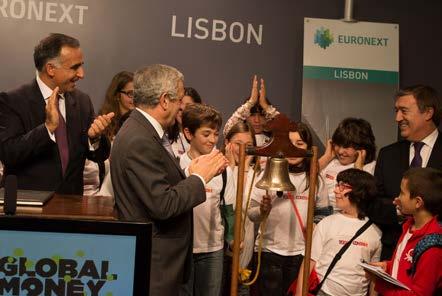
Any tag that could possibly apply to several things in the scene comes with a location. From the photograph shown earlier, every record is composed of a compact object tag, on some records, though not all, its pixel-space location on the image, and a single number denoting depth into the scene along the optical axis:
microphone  2.16
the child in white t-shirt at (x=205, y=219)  4.06
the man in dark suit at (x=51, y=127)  3.52
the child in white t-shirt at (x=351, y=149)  5.02
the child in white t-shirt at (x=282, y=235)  4.47
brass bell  3.67
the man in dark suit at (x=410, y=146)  4.30
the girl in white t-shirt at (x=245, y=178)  4.59
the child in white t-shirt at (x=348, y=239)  4.13
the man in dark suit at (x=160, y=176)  2.93
